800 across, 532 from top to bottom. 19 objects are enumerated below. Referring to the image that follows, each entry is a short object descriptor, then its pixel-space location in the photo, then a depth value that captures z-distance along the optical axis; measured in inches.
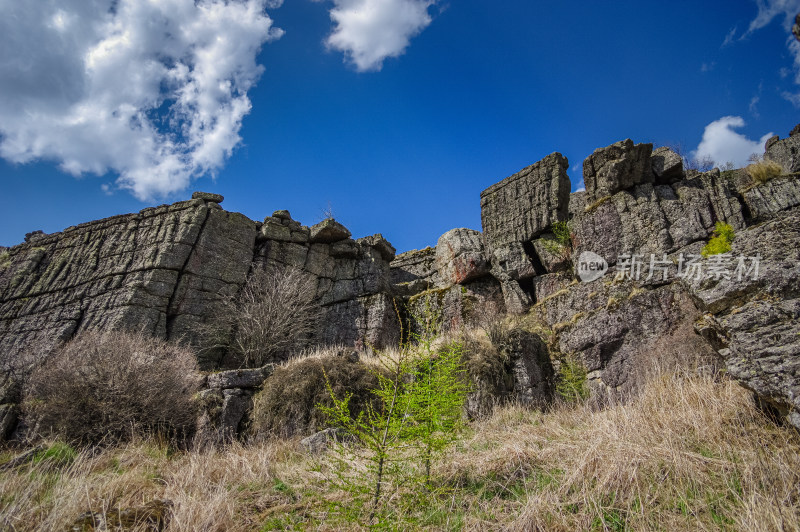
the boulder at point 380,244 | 738.5
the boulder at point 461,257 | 626.8
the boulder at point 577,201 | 721.6
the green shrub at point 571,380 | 339.0
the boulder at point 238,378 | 356.8
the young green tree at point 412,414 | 145.7
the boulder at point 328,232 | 713.6
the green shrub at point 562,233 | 558.9
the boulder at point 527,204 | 591.8
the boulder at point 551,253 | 549.6
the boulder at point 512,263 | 575.5
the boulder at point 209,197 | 669.3
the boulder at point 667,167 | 506.0
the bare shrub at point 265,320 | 541.6
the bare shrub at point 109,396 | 287.7
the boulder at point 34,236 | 776.9
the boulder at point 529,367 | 338.3
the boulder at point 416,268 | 736.3
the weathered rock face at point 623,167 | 508.2
